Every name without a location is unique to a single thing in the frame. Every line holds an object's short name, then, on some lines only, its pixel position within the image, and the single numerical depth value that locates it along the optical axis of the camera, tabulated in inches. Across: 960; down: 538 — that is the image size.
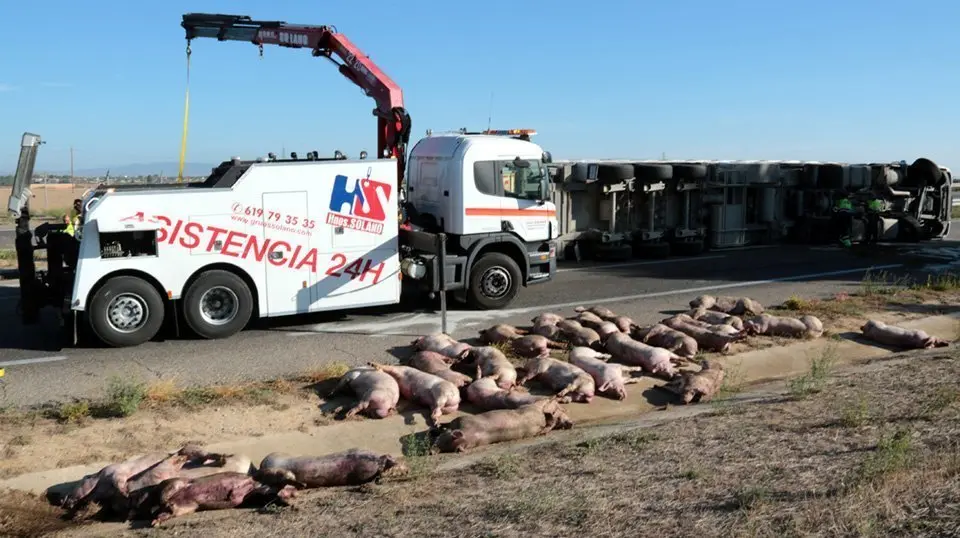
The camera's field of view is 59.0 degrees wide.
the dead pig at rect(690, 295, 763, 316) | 545.6
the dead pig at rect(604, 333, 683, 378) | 422.2
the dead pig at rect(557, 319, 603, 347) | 458.3
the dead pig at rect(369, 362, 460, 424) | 363.3
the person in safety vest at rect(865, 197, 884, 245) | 992.2
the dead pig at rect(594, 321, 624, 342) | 467.5
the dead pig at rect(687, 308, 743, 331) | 507.5
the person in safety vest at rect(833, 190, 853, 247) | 987.7
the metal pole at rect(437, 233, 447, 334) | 478.9
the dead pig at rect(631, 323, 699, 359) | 450.6
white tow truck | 459.2
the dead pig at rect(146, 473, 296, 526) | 258.2
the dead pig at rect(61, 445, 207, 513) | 273.3
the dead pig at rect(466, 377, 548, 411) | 360.8
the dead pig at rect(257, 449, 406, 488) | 277.9
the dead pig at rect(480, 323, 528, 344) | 464.1
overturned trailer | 858.1
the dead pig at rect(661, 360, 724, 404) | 385.4
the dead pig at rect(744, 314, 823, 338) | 502.6
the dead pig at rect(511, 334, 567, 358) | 441.1
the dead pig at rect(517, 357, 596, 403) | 383.6
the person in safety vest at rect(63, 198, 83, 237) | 509.4
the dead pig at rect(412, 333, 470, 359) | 422.5
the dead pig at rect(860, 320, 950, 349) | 486.6
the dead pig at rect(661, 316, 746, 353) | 466.0
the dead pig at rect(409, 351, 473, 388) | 387.9
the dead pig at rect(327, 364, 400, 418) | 358.6
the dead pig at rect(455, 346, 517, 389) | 388.2
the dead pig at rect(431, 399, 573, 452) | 320.5
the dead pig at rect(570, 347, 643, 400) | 393.7
